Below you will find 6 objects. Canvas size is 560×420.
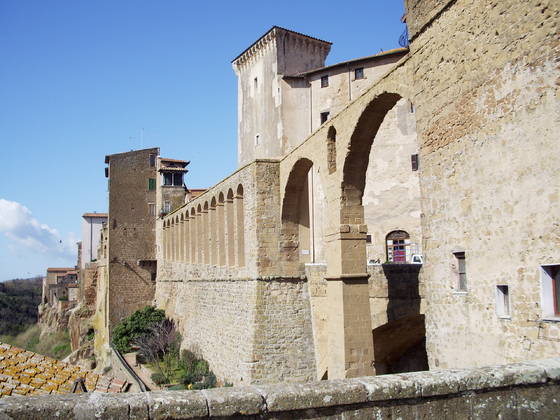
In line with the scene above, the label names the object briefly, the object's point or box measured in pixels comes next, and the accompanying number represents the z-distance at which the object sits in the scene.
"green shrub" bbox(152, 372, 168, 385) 20.44
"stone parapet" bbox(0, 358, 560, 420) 3.17
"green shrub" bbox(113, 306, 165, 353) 27.89
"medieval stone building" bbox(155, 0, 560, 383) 6.75
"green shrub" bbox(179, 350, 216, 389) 18.70
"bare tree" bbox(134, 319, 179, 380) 23.77
